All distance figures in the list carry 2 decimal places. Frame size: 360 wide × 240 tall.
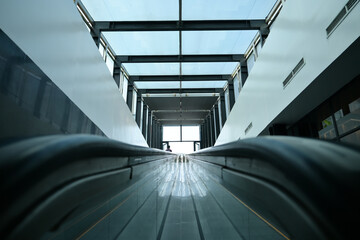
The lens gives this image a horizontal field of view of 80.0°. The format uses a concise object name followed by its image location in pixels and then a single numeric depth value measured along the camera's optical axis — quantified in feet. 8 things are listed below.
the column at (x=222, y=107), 68.53
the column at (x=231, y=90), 58.90
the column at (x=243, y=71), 47.37
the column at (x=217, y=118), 79.66
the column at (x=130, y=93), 58.44
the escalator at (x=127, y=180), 1.78
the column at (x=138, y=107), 68.58
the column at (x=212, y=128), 88.55
